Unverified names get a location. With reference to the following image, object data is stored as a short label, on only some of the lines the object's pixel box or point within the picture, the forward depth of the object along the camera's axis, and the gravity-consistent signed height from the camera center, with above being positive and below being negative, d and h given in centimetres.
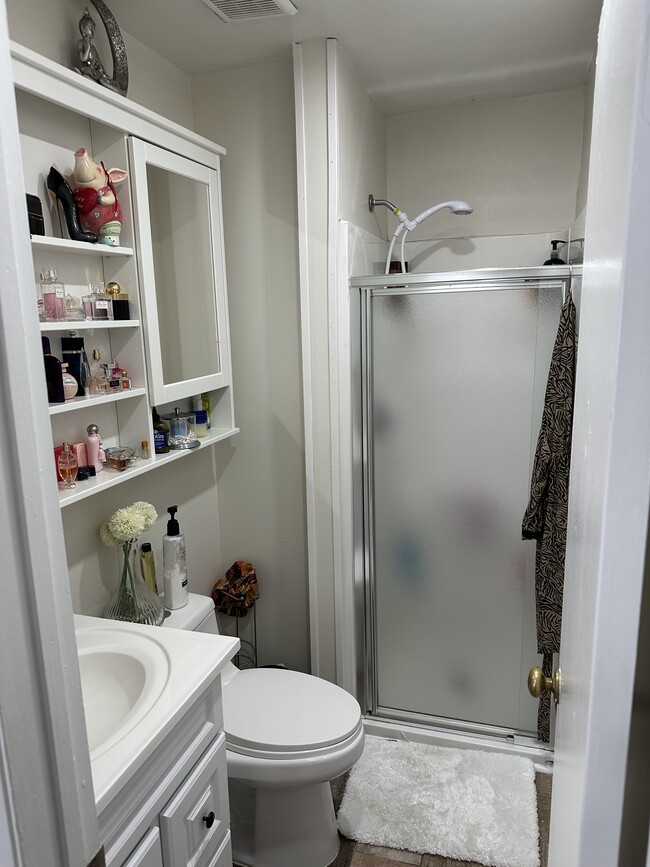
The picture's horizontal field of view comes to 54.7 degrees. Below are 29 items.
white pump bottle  188 -76
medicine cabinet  143 +15
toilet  169 -119
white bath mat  185 -156
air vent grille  164 +78
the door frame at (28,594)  61 -29
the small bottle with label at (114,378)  161 -17
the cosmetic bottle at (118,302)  160 +2
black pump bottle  222 +16
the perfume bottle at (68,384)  148 -17
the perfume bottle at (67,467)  147 -36
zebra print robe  190 -56
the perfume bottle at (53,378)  142 -15
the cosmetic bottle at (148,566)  181 -73
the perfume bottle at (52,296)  142 +3
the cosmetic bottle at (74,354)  151 -10
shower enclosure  205 -63
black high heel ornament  146 +26
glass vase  171 -79
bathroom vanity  109 -83
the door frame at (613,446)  42 -11
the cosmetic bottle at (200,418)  203 -35
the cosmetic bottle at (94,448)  159 -34
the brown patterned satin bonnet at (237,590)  231 -103
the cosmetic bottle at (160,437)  181 -36
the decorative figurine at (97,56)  152 +63
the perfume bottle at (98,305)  154 +1
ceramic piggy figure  147 +27
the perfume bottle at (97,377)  157 -16
